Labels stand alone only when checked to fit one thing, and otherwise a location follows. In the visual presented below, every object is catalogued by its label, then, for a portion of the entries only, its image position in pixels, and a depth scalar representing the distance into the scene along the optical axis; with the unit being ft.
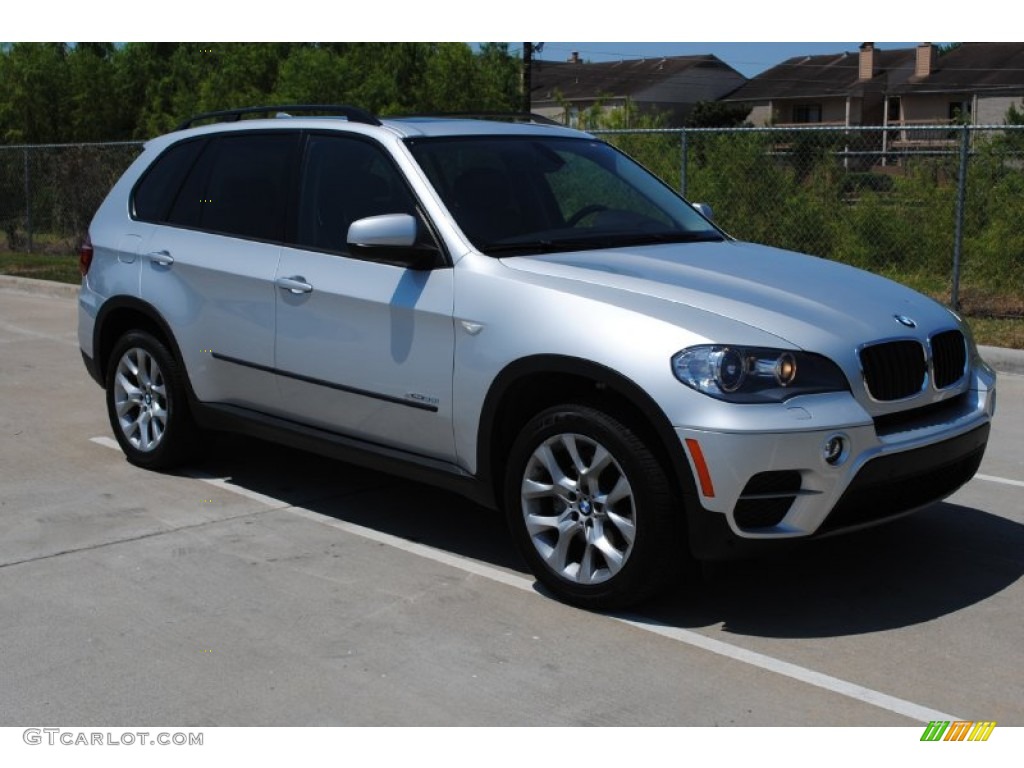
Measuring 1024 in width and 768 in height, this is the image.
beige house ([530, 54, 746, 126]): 245.24
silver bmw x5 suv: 15.08
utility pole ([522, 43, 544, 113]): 99.25
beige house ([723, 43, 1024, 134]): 191.72
